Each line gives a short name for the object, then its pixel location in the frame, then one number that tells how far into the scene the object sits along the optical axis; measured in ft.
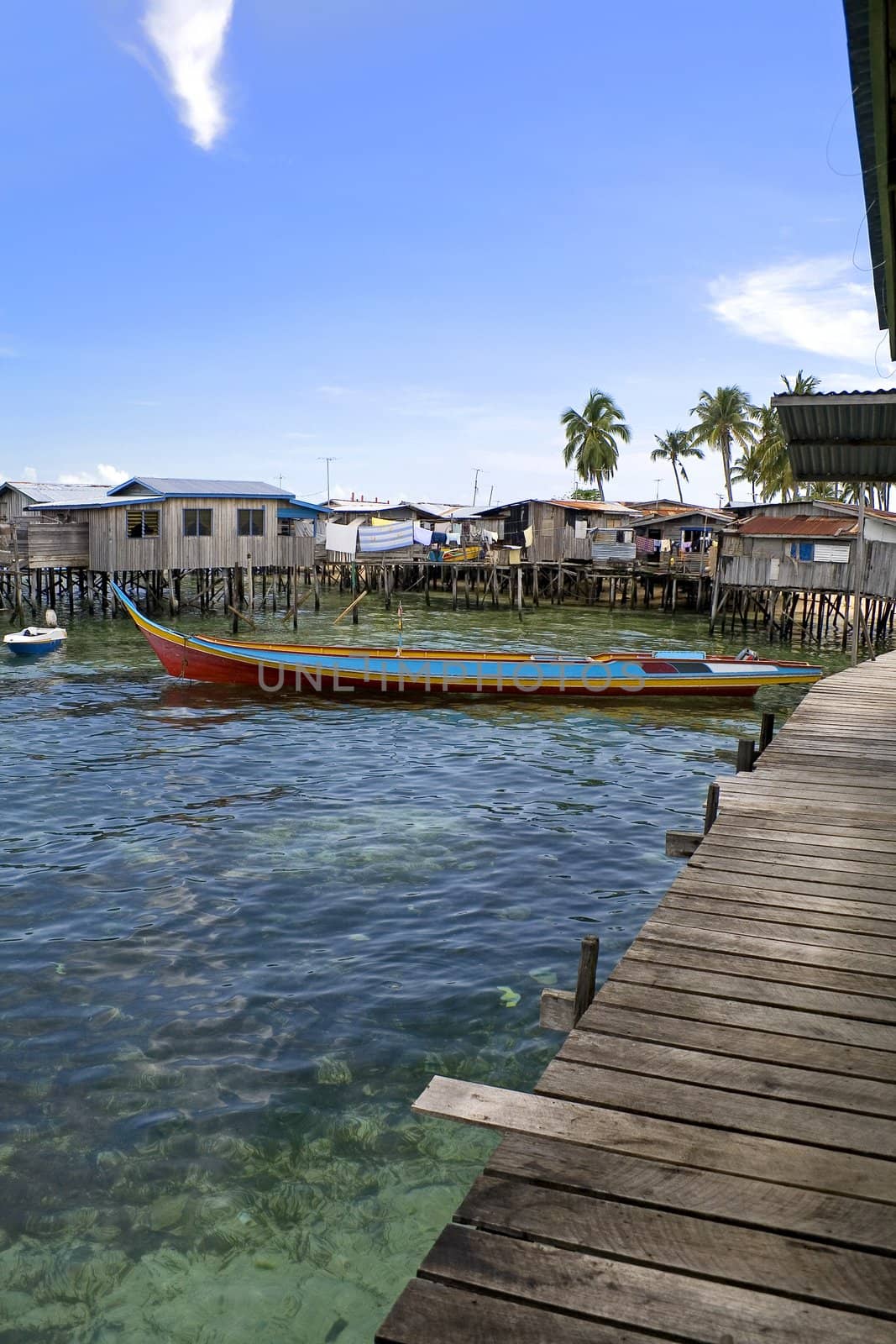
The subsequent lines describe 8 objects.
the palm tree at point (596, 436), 234.38
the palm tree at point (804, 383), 204.21
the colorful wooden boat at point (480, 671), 74.08
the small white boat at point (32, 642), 95.45
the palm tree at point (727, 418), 229.86
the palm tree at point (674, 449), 261.85
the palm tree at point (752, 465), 208.95
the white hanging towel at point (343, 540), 169.17
